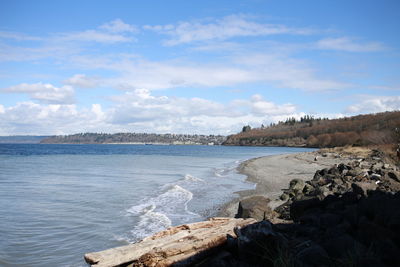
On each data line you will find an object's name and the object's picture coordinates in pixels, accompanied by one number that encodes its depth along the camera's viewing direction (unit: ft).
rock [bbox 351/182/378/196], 29.20
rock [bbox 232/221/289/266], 17.06
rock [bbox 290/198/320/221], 27.45
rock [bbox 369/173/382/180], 44.11
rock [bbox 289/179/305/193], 46.93
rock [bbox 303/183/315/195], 44.18
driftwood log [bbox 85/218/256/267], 17.44
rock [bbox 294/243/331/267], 15.26
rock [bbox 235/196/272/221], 31.92
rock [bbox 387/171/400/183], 42.69
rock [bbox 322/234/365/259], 15.78
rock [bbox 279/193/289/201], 44.78
